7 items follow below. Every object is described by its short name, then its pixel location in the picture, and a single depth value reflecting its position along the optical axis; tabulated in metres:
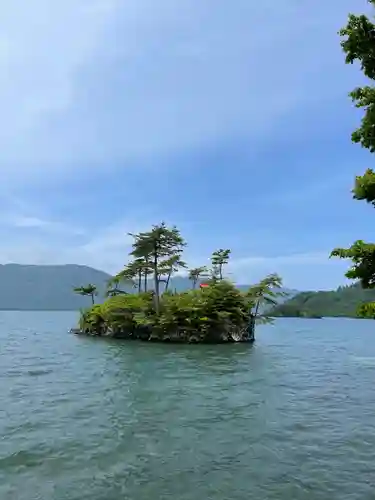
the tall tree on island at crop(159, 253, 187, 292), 59.42
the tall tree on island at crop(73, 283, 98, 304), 76.50
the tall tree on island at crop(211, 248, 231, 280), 62.84
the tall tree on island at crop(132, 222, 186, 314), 54.78
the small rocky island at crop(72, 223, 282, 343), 49.50
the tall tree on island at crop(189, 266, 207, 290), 67.19
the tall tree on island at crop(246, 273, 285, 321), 53.66
